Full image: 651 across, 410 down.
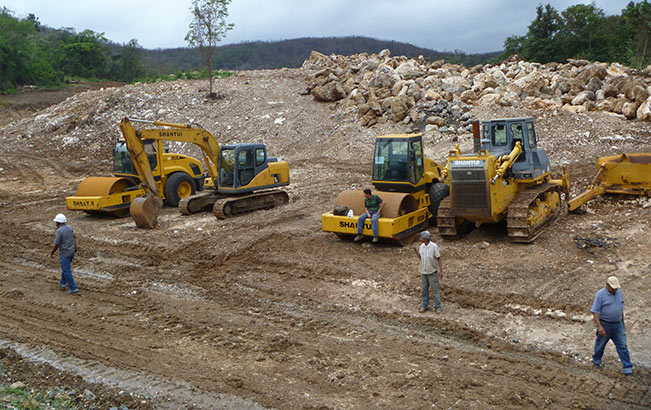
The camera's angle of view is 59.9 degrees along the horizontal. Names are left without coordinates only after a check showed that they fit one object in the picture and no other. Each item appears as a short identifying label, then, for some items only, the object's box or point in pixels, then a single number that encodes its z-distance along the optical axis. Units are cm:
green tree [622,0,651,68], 3352
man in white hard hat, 1012
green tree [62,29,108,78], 5516
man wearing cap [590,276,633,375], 652
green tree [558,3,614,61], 3853
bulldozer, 1116
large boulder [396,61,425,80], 2790
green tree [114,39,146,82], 5747
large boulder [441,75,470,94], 2575
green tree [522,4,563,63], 3884
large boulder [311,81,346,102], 3011
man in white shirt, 855
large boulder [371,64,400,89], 2750
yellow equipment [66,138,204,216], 1614
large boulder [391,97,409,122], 2492
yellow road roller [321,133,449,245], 1180
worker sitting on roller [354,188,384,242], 1162
